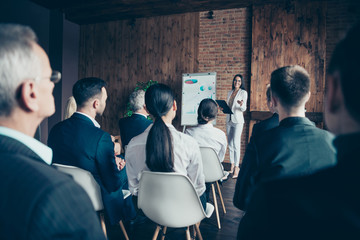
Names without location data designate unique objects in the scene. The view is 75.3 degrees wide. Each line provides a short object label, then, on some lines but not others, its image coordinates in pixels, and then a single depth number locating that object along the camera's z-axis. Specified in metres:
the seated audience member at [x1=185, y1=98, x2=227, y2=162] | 2.47
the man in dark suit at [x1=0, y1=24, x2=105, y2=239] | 0.44
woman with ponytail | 1.51
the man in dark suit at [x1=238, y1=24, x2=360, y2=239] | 0.38
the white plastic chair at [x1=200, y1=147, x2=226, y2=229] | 2.21
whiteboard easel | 5.27
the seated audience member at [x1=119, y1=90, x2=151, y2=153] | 2.88
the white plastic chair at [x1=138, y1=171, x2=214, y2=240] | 1.36
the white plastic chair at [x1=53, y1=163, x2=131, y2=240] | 1.48
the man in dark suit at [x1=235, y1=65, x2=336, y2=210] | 1.13
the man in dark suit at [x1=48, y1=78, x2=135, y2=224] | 1.70
